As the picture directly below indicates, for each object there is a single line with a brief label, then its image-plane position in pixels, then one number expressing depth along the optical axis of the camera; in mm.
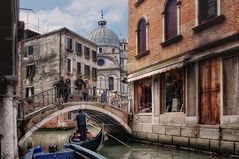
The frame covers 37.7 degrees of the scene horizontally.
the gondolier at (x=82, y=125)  13719
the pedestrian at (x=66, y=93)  15427
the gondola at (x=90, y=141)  12836
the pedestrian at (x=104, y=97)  18234
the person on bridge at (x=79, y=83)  16750
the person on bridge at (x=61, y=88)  15320
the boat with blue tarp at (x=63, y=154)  7711
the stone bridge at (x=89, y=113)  13261
